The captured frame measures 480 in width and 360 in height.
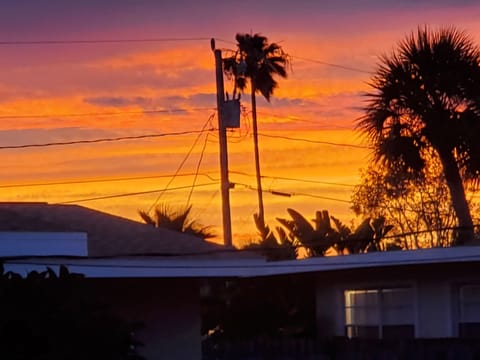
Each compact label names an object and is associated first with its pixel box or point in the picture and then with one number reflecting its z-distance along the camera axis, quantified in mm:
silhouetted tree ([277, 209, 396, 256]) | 30895
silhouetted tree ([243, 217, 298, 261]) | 29556
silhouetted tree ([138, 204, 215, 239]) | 33969
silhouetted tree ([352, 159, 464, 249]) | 39188
